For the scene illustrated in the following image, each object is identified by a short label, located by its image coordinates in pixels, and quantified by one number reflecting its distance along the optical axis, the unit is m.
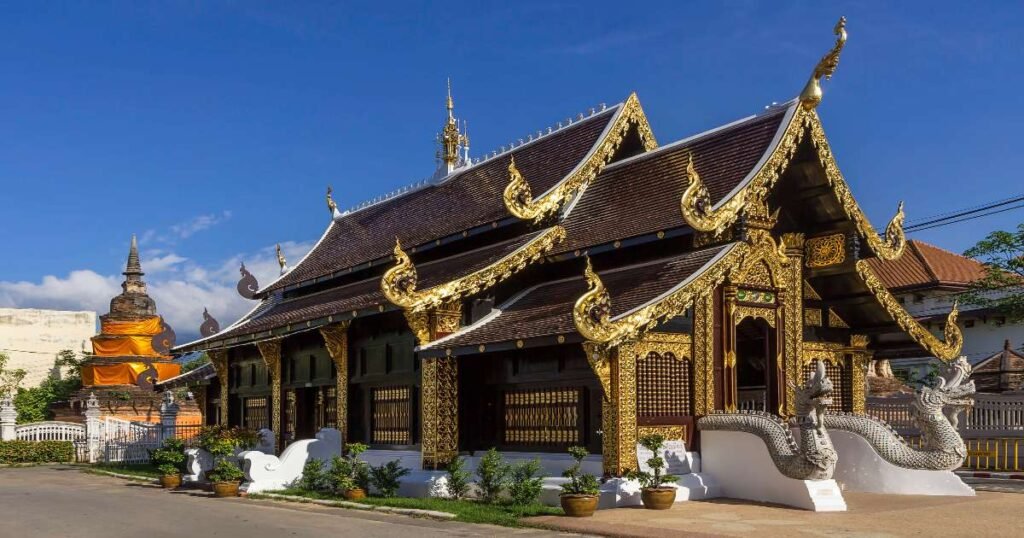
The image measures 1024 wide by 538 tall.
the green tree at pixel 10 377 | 49.44
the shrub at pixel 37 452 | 30.25
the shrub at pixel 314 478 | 18.03
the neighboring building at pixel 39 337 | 53.78
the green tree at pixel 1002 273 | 29.08
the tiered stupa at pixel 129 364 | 42.28
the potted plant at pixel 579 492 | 13.22
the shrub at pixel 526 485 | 14.46
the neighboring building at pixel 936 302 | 38.84
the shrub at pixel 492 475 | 15.28
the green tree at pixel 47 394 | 47.06
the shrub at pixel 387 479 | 16.72
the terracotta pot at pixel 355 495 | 16.52
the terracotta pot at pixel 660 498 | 13.81
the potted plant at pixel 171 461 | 20.44
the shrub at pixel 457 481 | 15.93
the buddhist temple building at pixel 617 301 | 15.22
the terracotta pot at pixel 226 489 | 18.09
